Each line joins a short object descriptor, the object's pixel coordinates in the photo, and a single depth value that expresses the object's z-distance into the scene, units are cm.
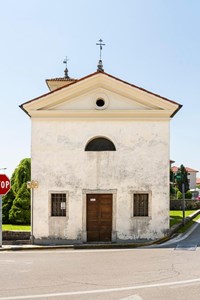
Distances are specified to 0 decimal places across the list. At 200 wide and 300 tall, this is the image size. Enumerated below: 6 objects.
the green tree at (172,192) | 4873
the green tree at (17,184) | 2573
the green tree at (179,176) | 2212
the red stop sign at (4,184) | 1680
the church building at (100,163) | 1805
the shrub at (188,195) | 4928
